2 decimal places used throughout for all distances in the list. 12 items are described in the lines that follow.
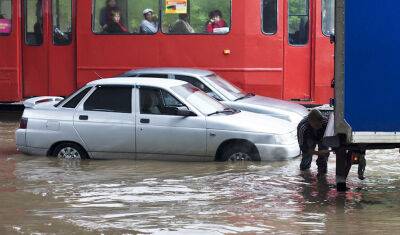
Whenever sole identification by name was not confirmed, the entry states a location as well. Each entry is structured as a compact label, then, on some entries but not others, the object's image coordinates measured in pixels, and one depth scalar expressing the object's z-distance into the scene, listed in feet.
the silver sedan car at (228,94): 47.73
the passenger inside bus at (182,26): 59.41
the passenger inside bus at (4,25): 62.23
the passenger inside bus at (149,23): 59.72
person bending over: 37.88
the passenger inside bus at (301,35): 59.21
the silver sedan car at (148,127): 42.11
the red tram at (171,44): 58.75
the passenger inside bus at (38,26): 61.93
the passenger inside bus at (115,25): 60.34
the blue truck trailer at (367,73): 31.19
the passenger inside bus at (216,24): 59.00
